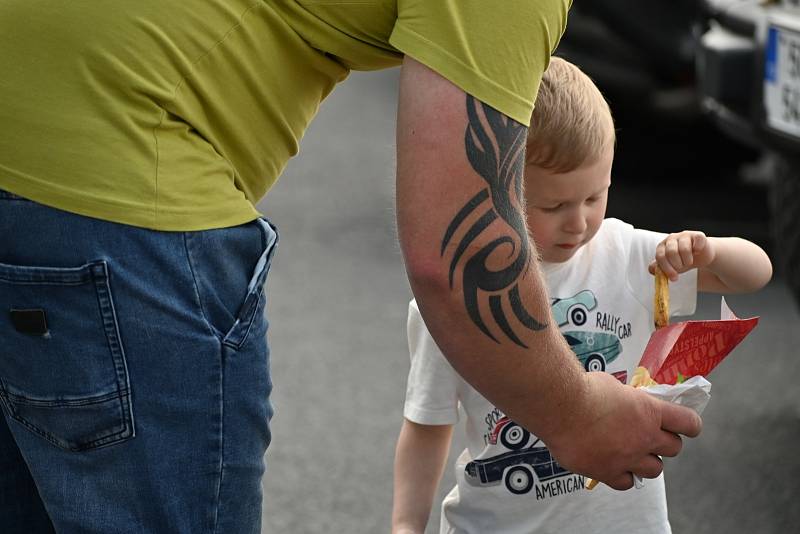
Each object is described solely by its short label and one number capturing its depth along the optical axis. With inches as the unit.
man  140.2
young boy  153.8
